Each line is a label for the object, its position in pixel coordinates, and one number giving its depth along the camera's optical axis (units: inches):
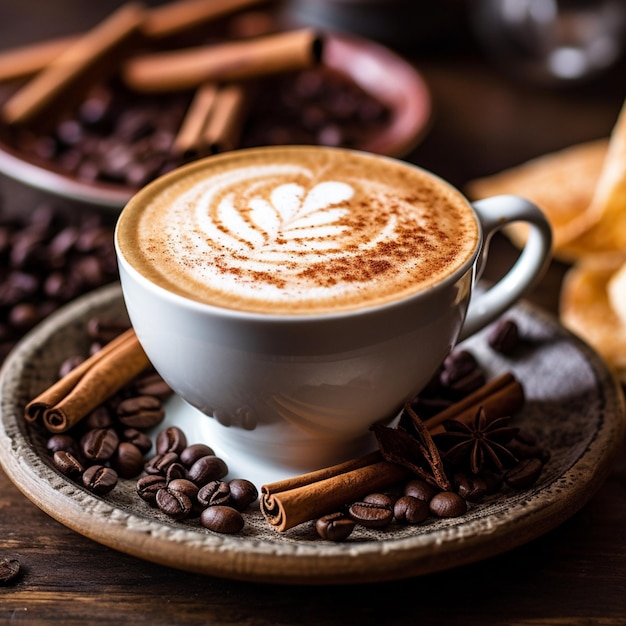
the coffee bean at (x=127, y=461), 16.8
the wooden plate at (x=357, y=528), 14.9
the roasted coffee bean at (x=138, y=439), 17.2
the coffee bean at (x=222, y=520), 15.8
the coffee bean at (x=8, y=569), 15.8
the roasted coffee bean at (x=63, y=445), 16.8
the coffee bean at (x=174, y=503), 16.0
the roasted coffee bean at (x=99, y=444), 16.9
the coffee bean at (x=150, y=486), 16.3
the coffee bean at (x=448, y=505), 16.0
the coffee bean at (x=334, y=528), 15.7
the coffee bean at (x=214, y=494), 16.2
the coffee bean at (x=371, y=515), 15.9
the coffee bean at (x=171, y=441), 17.1
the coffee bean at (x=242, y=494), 16.3
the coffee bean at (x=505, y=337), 18.9
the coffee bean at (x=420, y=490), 16.2
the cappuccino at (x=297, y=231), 15.7
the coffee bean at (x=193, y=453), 16.9
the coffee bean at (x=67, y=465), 16.4
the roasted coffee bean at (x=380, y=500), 16.1
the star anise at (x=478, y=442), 16.8
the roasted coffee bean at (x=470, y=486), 16.3
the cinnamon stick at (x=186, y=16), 28.3
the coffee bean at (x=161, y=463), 16.7
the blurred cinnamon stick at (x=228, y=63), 25.1
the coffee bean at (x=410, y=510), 15.9
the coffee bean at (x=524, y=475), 16.4
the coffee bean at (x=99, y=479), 16.2
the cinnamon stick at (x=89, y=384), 17.2
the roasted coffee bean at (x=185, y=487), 16.2
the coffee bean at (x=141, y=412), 17.6
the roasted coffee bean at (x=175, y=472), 16.6
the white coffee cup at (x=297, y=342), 15.4
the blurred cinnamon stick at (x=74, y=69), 24.6
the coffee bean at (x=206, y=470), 16.6
